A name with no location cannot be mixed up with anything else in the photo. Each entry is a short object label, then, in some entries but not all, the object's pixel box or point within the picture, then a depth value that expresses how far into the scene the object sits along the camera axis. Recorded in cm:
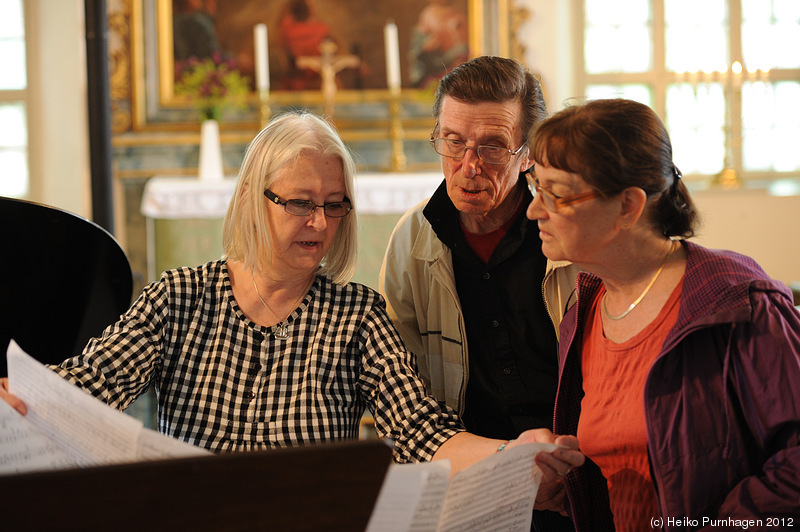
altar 473
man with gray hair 191
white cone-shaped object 518
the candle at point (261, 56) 499
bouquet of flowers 545
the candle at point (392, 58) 501
